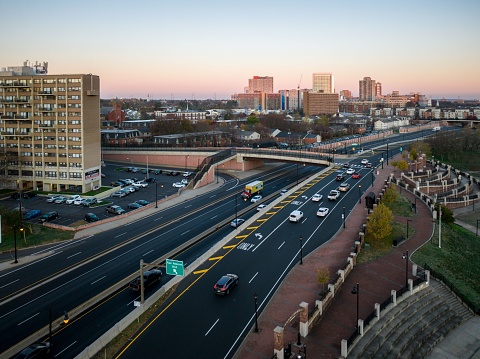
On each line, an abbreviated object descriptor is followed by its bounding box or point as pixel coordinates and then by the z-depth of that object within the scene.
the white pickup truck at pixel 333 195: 54.47
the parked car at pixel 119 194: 65.50
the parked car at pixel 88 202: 59.69
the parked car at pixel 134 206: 56.81
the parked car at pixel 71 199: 61.16
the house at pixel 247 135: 128.50
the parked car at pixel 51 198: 62.19
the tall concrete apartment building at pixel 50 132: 68.50
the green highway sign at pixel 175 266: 26.20
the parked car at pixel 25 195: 64.50
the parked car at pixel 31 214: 52.28
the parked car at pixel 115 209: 53.91
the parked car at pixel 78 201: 60.53
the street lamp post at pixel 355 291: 23.95
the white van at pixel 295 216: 45.13
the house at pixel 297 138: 131.75
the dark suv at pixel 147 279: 30.09
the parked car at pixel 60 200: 61.62
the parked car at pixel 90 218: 50.75
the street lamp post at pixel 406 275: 31.29
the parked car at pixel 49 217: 50.75
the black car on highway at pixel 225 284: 28.62
